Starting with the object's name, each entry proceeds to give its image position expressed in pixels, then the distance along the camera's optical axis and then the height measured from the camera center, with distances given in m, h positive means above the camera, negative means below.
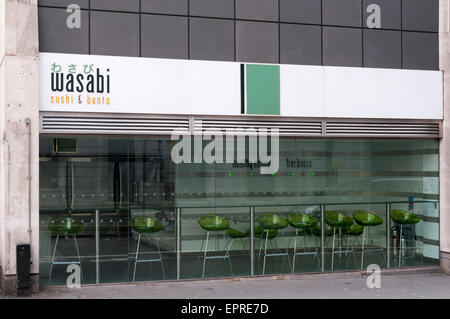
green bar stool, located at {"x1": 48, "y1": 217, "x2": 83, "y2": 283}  11.59 -1.43
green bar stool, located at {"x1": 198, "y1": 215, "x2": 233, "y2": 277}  12.75 -1.51
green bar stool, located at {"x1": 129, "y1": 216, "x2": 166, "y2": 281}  12.02 -1.48
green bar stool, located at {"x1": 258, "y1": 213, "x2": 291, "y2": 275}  13.05 -1.49
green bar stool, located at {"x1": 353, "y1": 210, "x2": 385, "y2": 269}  13.41 -1.48
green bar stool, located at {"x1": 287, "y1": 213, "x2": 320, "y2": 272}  13.05 -1.53
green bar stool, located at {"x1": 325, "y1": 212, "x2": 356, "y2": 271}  13.29 -1.49
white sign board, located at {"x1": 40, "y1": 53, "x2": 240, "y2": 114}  10.99 +1.27
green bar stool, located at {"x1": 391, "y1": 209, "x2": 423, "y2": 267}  13.54 -1.45
